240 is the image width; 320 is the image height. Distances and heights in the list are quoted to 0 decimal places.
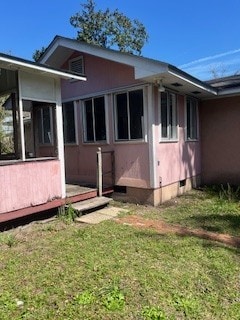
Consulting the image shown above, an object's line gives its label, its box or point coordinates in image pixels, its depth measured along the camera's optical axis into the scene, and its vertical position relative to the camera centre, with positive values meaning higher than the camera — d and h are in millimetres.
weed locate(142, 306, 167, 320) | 2372 -1691
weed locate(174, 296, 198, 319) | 2443 -1708
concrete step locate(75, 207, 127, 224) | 5015 -1503
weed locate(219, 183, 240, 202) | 6586 -1421
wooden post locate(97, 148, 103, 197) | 5958 -469
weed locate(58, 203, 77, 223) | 5055 -1371
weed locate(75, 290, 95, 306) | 2547 -1629
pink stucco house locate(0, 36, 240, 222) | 4662 +557
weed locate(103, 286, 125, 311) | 2491 -1642
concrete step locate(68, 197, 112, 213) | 5245 -1275
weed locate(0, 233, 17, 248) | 3937 -1488
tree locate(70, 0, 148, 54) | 23193 +11921
